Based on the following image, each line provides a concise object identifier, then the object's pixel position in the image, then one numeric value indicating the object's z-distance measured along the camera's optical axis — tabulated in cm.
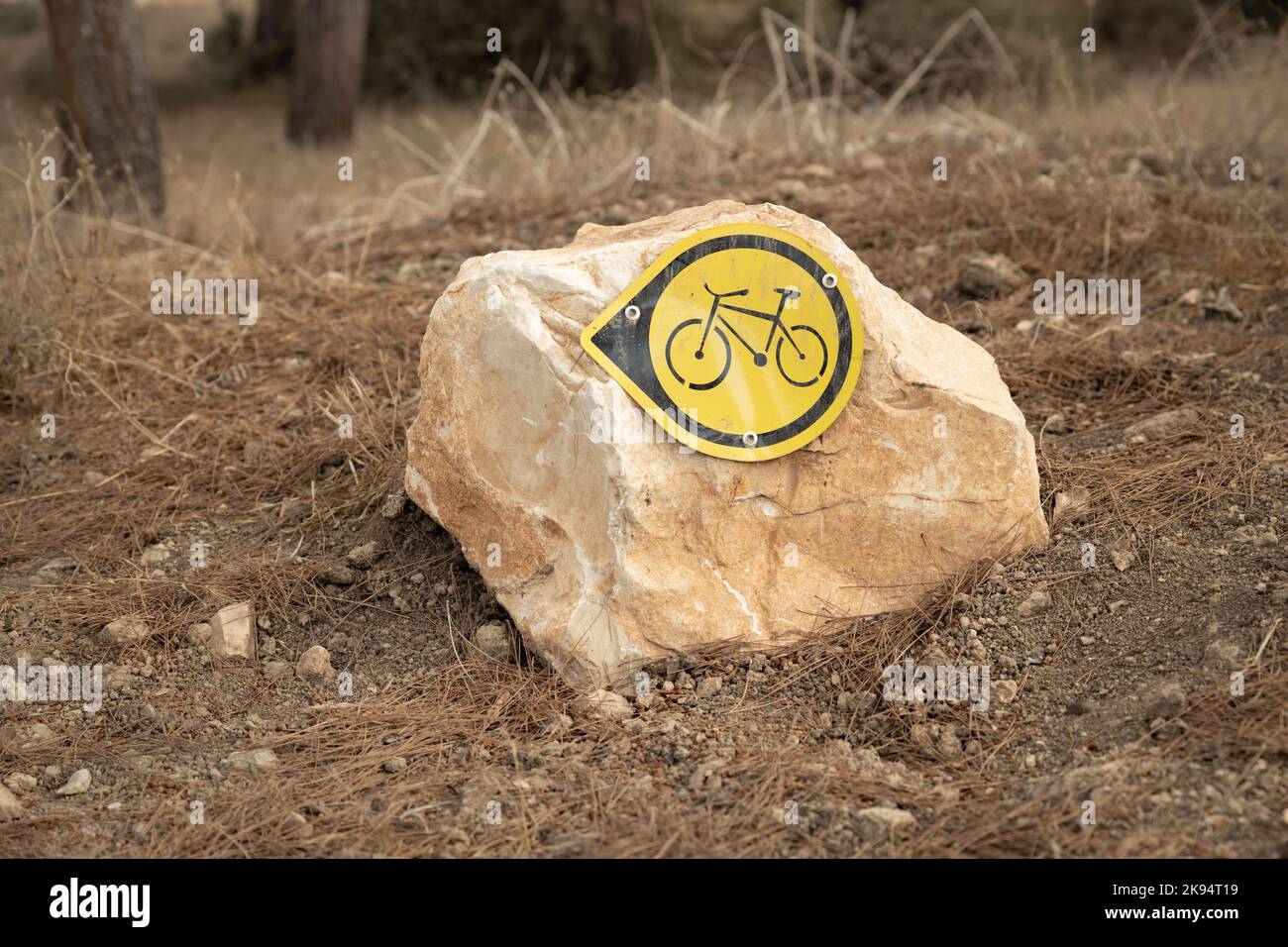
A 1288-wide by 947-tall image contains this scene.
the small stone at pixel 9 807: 212
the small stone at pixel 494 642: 259
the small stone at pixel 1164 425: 306
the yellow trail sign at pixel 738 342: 249
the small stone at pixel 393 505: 297
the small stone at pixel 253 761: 226
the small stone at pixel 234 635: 261
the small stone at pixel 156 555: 300
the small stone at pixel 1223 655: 221
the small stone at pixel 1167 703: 214
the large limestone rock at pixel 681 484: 244
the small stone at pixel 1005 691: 232
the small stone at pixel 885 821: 198
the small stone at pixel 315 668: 258
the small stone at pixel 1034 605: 250
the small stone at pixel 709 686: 240
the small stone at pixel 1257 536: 254
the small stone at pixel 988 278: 399
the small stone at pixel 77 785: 221
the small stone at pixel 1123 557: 256
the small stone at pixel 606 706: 235
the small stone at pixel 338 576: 283
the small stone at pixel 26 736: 235
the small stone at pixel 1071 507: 274
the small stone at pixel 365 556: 289
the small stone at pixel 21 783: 222
